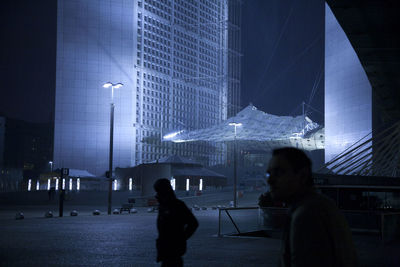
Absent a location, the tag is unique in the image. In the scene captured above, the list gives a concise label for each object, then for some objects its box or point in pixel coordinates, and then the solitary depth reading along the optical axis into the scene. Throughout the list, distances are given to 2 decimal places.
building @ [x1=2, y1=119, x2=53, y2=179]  138.25
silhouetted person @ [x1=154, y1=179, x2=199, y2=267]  5.24
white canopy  82.06
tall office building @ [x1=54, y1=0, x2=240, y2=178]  98.00
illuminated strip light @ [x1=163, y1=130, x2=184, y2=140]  102.13
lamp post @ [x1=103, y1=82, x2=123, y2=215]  31.53
